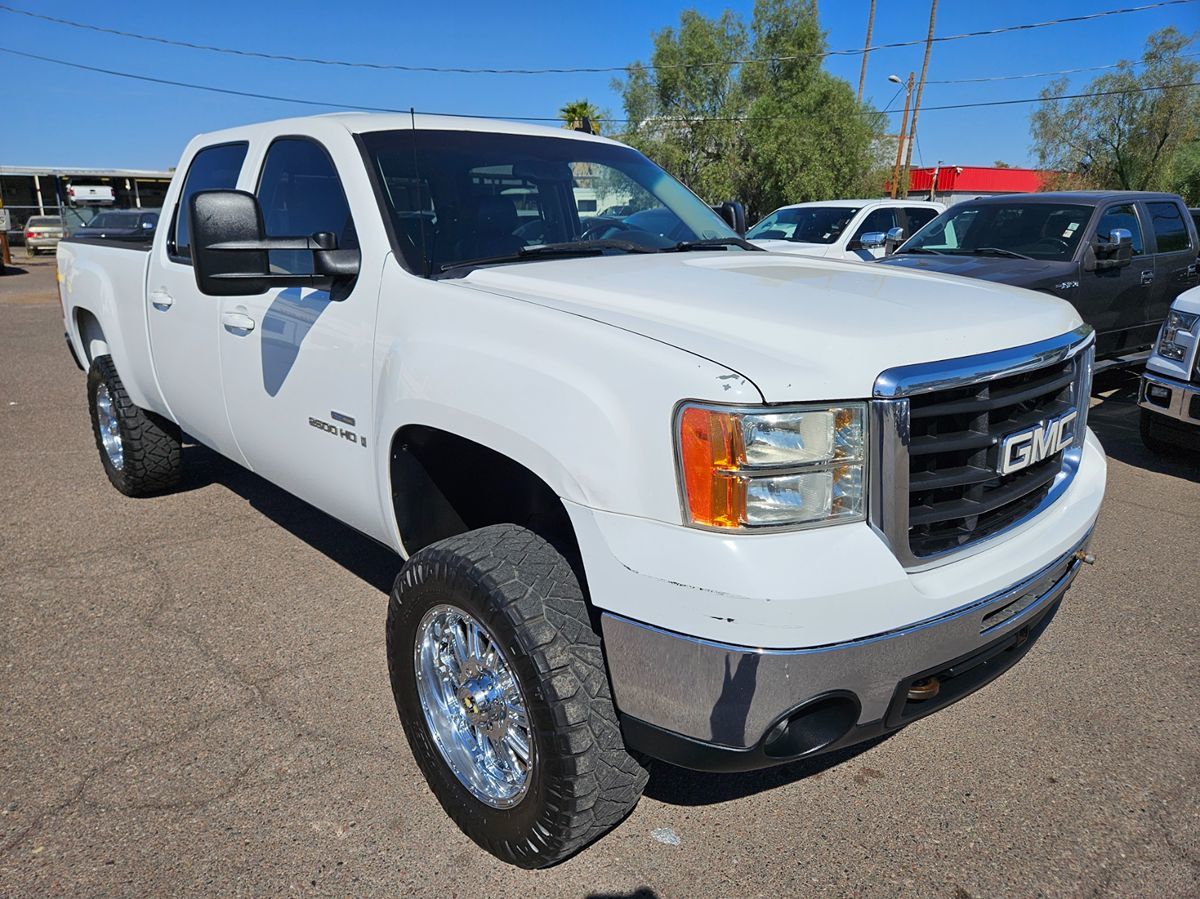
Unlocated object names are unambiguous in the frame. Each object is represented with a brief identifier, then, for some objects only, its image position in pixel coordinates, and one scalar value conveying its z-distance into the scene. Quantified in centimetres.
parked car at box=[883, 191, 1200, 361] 700
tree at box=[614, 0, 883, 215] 3247
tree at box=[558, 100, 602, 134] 5075
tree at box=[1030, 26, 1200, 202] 3347
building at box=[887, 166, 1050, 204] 4947
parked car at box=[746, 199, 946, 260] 1088
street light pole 3191
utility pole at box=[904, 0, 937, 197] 3269
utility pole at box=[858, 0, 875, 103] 3491
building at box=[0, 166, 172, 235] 4294
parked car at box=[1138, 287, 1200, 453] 555
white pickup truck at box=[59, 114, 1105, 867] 187
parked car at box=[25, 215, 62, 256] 3216
